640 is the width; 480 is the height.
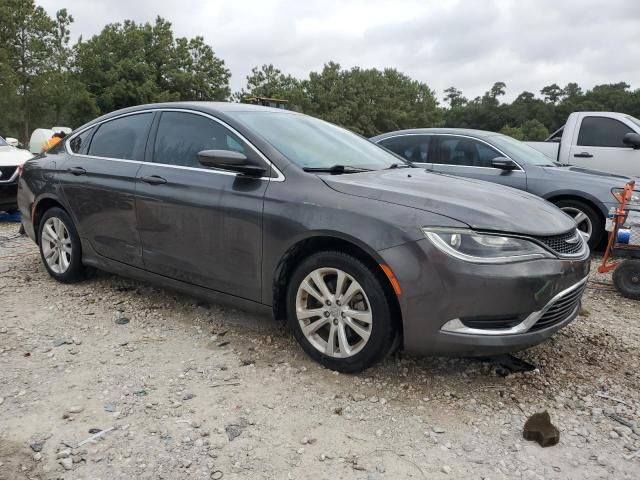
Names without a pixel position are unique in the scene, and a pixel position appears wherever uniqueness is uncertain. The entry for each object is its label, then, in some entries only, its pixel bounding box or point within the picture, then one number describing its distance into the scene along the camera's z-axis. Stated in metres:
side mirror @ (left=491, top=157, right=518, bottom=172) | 6.58
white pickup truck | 8.05
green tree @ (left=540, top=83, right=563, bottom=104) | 99.43
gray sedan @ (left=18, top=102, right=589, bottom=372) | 2.79
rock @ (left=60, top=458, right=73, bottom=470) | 2.37
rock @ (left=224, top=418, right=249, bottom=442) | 2.61
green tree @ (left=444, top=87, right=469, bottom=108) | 120.11
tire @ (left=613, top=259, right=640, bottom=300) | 4.82
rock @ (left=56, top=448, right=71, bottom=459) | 2.44
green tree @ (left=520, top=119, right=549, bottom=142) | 69.66
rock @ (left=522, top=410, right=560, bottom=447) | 2.53
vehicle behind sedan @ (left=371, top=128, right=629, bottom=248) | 6.41
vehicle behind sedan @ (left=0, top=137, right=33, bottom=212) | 7.97
